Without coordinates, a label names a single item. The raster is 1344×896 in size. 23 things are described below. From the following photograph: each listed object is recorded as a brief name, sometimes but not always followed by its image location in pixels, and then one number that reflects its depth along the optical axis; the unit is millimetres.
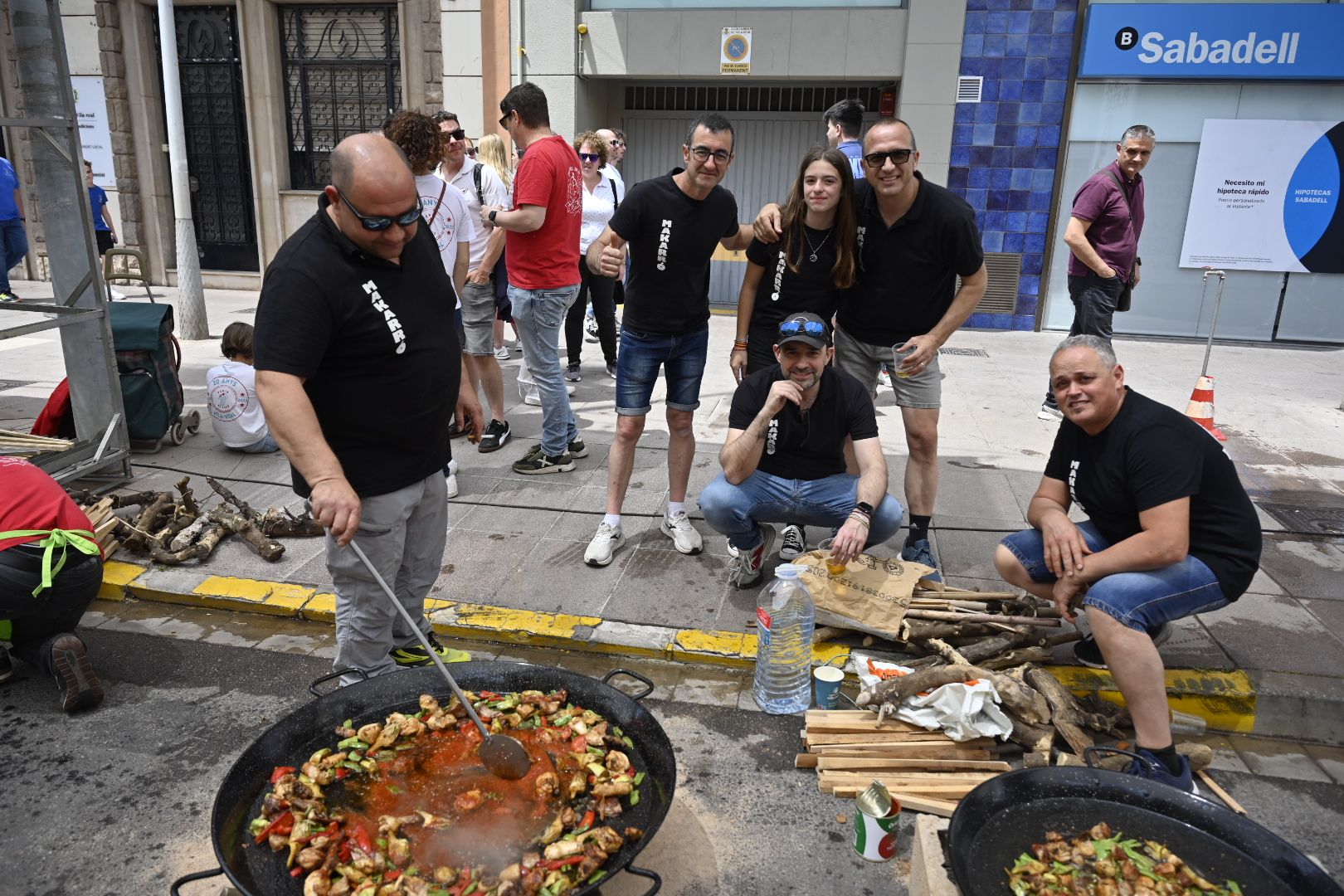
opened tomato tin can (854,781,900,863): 3000
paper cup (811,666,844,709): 3787
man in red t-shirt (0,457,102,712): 3727
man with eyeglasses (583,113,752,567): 4766
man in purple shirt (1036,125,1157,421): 7043
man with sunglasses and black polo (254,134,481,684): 2939
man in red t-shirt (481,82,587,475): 5715
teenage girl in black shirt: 4531
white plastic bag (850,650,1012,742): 3492
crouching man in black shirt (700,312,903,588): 4262
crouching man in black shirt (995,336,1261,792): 3387
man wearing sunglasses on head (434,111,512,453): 6453
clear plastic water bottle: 3795
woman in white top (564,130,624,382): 8477
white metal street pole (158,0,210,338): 9656
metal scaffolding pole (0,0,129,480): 5594
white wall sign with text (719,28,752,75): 11445
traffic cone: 6750
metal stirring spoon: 2811
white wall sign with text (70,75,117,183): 13438
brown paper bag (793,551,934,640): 4184
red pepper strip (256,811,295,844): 2516
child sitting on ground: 6395
